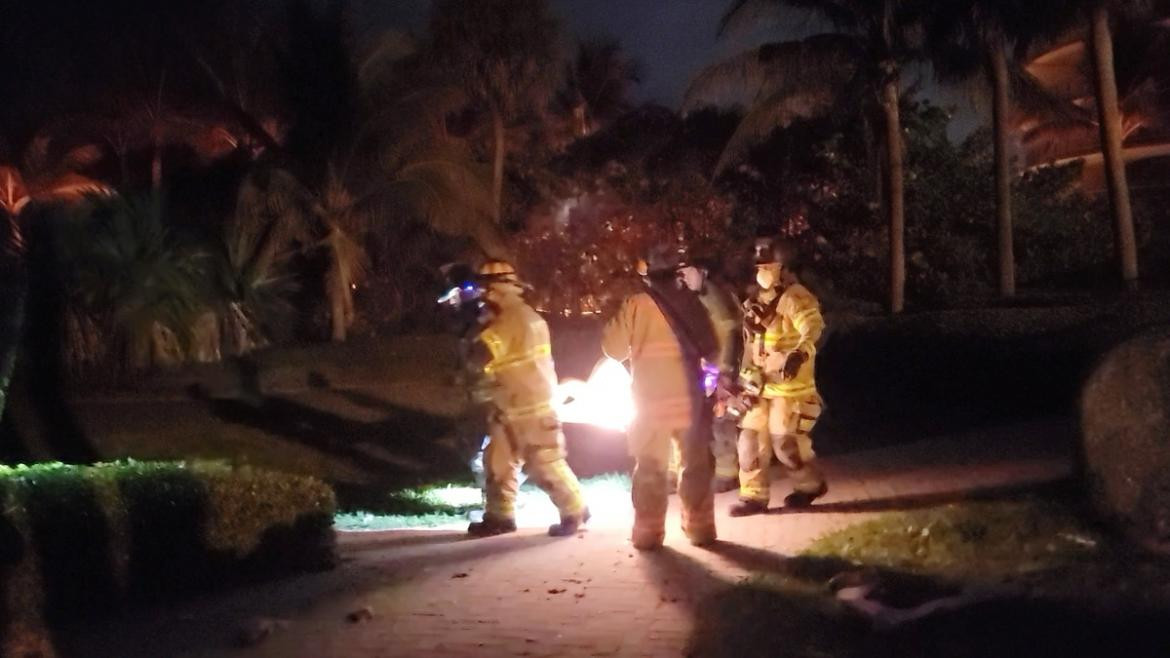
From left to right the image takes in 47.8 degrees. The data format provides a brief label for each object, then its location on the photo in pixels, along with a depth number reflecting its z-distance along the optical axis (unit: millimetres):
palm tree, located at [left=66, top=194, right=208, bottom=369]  20609
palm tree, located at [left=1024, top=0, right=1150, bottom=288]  18953
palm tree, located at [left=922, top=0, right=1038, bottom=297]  20312
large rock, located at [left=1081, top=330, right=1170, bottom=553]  7215
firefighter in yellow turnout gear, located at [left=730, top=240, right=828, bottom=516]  9633
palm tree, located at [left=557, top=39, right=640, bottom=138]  43875
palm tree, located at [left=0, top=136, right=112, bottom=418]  11023
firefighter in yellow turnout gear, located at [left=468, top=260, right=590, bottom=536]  9492
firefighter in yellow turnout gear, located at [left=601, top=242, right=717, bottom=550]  8633
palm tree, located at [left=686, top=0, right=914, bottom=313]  21938
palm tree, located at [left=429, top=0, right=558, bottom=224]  29047
